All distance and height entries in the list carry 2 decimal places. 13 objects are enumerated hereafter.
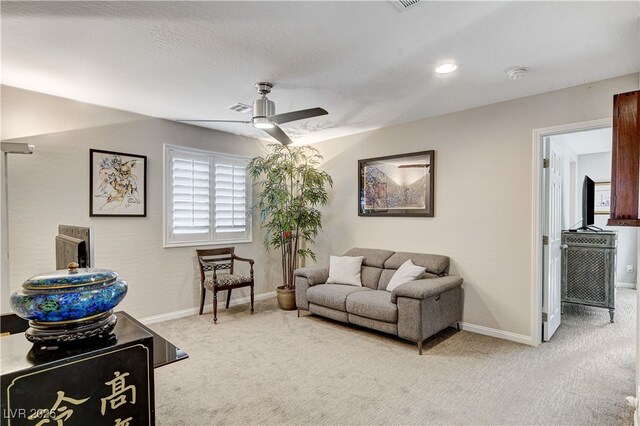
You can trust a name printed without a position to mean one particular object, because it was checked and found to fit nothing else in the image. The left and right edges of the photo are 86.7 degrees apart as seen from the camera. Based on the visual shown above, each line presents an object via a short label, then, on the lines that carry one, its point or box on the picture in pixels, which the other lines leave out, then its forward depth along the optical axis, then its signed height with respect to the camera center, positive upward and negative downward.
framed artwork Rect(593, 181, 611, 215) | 6.21 +0.23
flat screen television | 4.95 +0.08
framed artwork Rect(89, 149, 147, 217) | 3.75 +0.31
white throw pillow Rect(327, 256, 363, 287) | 4.33 -0.78
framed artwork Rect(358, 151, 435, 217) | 4.22 +0.34
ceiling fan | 2.87 +0.82
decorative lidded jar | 0.95 -0.27
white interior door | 3.47 -0.39
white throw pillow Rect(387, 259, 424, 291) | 3.75 -0.72
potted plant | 4.80 +0.14
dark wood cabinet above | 1.60 +0.23
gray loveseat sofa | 3.25 -0.95
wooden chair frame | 4.24 -0.73
